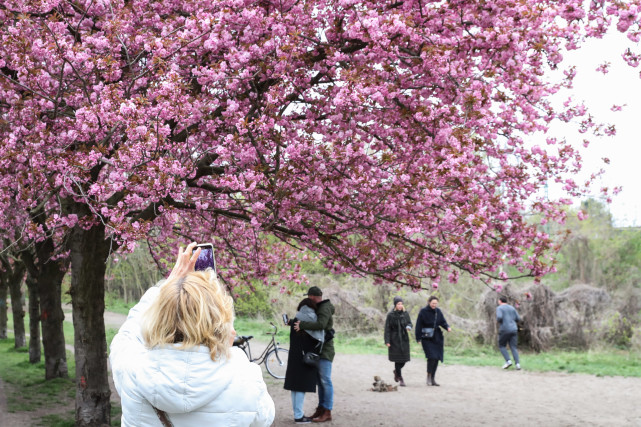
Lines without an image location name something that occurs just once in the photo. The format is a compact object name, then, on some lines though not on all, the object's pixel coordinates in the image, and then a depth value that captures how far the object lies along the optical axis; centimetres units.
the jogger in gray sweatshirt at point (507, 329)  1622
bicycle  1510
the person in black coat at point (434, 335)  1334
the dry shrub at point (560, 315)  1959
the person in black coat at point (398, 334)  1319
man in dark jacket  923
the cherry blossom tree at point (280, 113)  700
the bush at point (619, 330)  1912
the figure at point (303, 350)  927
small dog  1302
